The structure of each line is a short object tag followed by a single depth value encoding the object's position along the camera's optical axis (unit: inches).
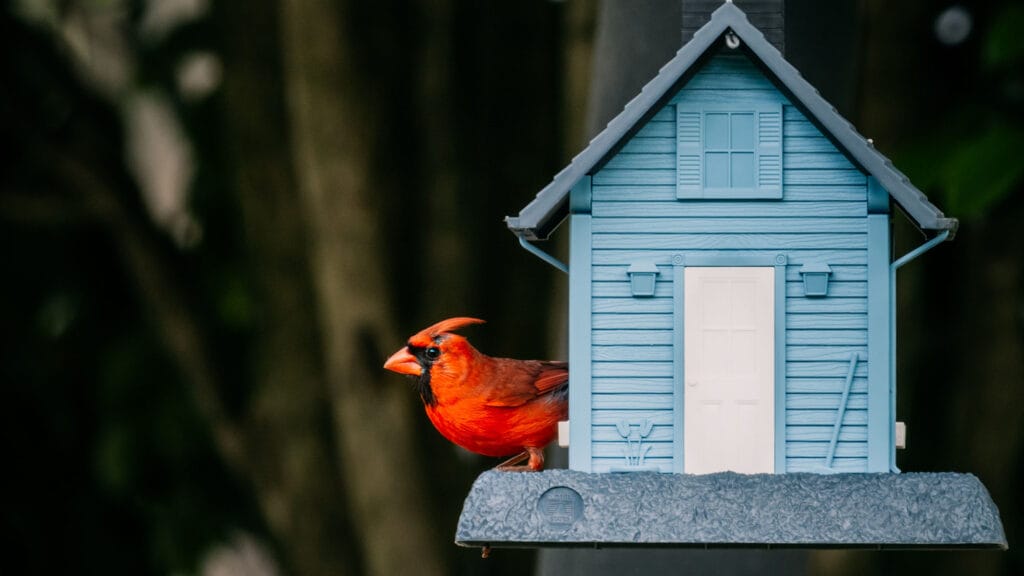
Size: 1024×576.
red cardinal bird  320.5
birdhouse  302.0
